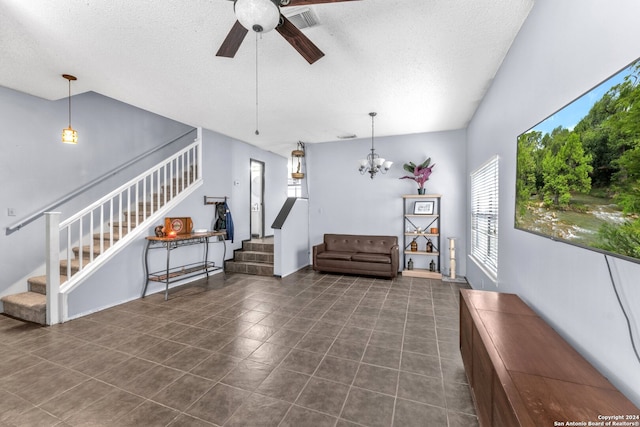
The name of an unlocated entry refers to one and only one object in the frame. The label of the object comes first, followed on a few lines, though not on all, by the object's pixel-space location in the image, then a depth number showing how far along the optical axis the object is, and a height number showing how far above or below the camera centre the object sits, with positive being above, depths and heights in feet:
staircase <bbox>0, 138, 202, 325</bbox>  10.99 -1.25
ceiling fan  5.13 +4.22
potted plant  18.12 +2.66
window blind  10.63 -0.30
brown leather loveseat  17.48 -3.12
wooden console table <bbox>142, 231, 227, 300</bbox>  14.12 -3.38
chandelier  15.85 +2.83
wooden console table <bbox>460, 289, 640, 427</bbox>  3.19 -2.43
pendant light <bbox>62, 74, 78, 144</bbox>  11.35 +3.26
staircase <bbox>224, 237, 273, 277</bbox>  18.97 -3.73
